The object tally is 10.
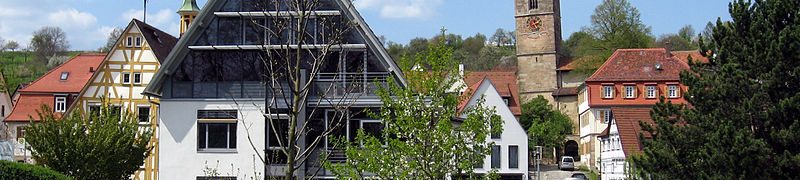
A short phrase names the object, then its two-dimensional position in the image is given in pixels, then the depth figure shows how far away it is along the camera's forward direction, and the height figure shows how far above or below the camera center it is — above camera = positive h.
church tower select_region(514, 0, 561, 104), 96.88 +8.12
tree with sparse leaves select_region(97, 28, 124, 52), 94.31 +8.84
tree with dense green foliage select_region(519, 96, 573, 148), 71.81 +0.33
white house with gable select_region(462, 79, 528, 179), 46.25 -0.74
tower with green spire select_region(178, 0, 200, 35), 63.34 +7.38
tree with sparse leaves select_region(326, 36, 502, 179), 16.94 -0.10
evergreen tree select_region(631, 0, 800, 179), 23.19 +0.44
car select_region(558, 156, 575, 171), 66.00 -2.42
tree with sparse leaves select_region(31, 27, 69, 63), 124.60 +10.53
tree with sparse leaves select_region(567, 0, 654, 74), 82.94 +8.34
